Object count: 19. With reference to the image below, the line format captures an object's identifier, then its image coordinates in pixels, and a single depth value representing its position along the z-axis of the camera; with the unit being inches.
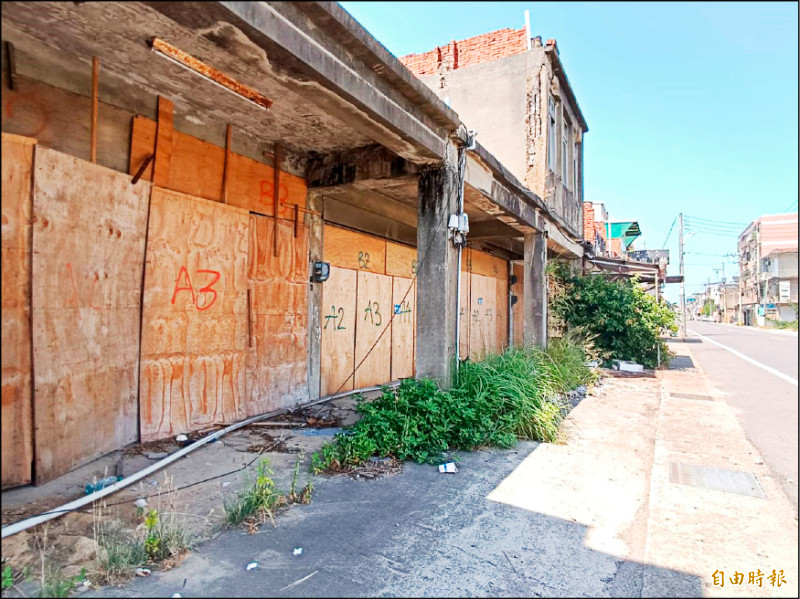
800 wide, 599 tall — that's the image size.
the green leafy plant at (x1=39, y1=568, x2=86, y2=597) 92.3
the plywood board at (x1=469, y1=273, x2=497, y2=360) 492.1
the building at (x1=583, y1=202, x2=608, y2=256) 763.4
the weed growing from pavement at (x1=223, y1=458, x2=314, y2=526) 127.4
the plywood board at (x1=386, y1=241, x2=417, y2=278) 353.4
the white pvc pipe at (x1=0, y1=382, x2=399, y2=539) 114.7
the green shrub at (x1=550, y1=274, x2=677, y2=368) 459.8
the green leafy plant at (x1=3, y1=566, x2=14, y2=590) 95.6
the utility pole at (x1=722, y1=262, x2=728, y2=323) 3053.6
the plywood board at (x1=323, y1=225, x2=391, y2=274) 289.6
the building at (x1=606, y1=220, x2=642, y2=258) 1095.6
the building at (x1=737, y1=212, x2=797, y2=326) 1961.1
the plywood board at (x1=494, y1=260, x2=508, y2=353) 569.0
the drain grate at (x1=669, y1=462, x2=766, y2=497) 165.6
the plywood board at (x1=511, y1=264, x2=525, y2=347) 642.2
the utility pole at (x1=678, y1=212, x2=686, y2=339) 1549.0
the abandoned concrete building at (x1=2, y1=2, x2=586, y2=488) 142.4
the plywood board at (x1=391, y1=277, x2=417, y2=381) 365.7
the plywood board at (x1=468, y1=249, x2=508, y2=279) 491.4
